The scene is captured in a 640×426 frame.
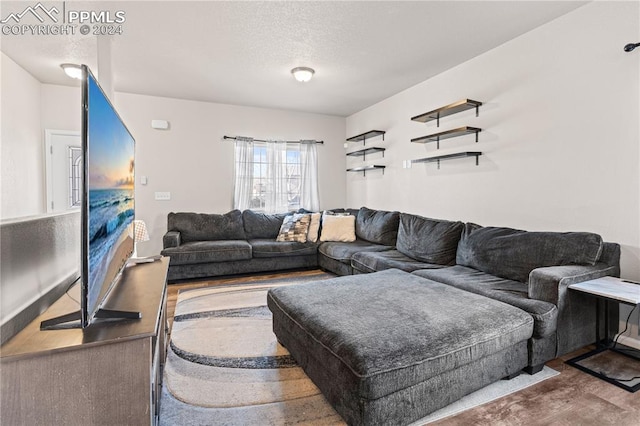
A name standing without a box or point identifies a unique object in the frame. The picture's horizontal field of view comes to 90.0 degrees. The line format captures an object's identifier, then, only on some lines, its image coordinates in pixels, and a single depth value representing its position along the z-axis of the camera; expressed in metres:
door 4.06
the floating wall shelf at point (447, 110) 3.25
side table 1.77
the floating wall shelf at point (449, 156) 3.29
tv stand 0.90
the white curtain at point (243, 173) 5.03
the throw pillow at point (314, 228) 4.55
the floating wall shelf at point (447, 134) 3.30
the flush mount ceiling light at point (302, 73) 3.47
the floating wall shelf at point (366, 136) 4.81
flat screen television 0.99
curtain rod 4.97
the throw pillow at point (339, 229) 4.47
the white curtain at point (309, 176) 5.48
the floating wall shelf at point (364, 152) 4.88
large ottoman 1.37
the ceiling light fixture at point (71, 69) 3.47
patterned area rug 1.56
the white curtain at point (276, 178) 5.24
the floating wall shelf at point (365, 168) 4.87
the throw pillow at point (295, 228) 4.47
